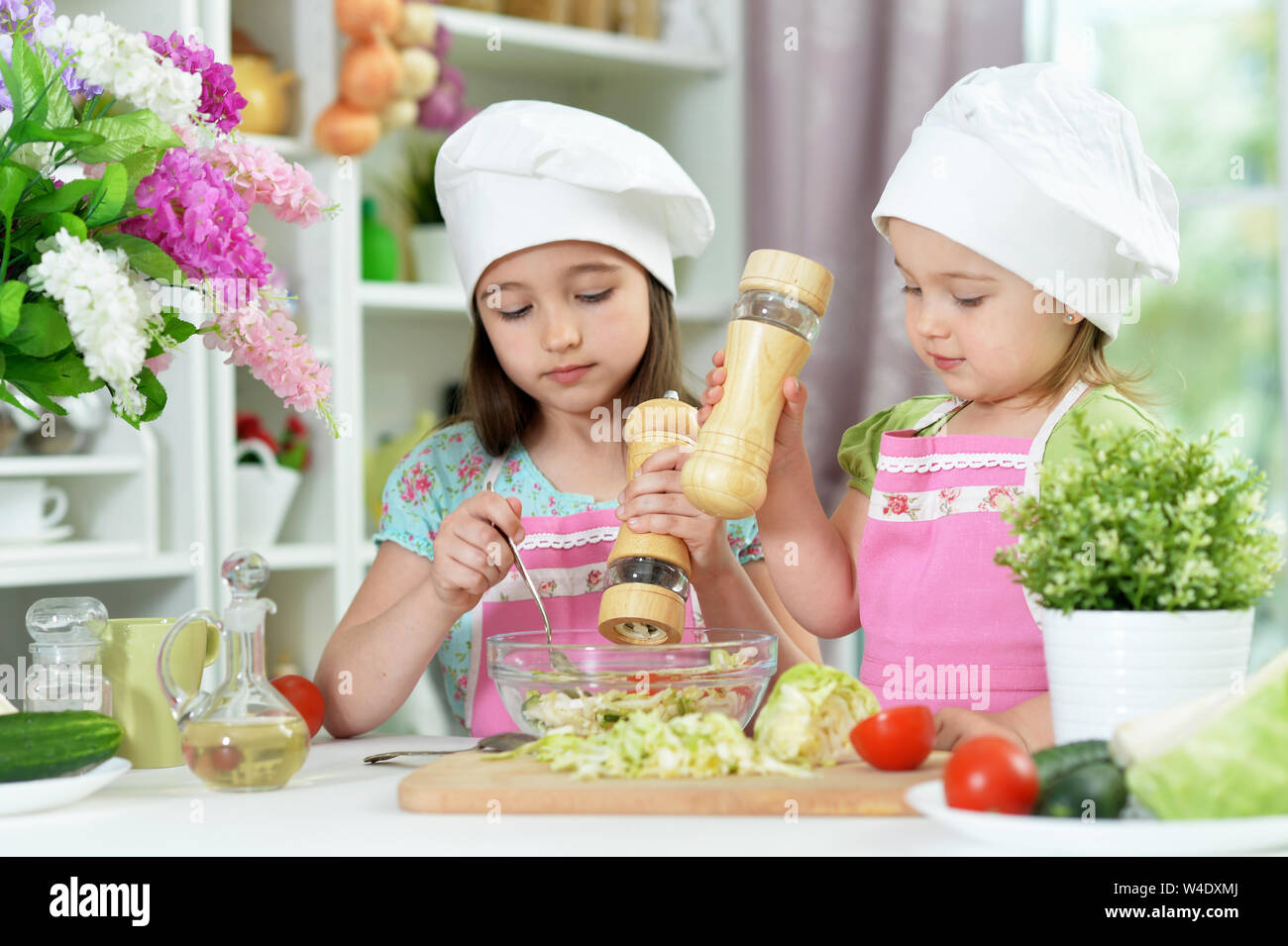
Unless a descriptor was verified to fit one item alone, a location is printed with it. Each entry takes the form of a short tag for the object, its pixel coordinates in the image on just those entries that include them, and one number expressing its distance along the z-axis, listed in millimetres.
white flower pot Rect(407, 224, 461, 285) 2566
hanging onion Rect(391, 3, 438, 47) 2387
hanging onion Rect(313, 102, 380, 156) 2326
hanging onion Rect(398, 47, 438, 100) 2389
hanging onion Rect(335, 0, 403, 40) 2330
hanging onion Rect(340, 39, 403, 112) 2324
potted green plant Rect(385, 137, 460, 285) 2572
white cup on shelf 2057
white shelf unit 2244
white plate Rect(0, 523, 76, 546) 2061
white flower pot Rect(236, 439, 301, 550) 2324
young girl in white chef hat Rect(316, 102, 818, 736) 1219
